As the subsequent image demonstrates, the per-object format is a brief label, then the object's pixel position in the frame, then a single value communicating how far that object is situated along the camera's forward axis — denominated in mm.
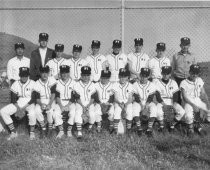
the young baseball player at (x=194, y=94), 7266
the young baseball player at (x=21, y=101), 6926
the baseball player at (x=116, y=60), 7914
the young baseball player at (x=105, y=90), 7332
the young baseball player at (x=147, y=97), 7114
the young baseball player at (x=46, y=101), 6934
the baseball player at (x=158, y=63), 7852
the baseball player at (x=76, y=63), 7738
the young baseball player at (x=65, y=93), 7028
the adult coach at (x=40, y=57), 7711
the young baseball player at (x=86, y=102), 7012
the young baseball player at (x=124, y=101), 7102
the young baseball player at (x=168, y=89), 7406
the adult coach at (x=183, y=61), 7793
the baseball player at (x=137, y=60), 8000
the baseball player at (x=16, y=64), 7555
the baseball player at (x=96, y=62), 7902
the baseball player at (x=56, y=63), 7668
